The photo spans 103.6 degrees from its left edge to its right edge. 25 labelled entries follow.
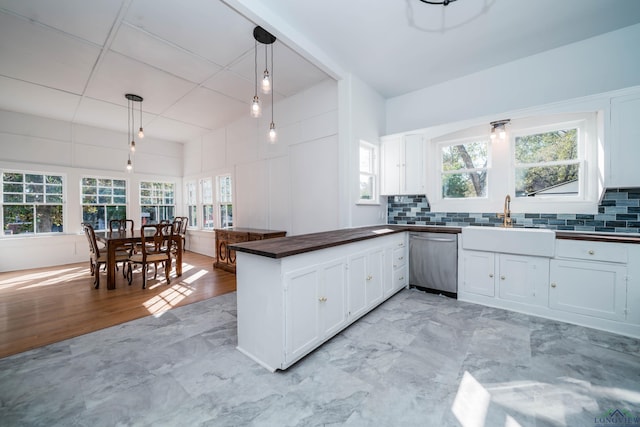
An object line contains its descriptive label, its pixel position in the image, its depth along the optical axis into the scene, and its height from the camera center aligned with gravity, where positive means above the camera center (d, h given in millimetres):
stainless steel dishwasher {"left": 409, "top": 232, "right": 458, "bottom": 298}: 3344 -717
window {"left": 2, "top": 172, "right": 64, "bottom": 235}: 5148 +206
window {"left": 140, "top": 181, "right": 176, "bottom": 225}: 6939 +302
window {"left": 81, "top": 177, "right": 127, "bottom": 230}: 6023 +290
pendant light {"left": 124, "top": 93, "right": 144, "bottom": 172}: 4420 +2035
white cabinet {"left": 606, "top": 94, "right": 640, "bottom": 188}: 2484 +670
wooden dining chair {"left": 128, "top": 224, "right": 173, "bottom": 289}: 4062 -730
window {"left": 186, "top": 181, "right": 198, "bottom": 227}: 7203 +250
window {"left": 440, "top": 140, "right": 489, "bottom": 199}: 3660 +620
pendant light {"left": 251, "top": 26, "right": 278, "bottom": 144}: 2445 +1986
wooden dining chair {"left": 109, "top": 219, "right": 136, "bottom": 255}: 4631 -392
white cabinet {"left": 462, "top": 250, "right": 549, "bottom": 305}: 2785 -778
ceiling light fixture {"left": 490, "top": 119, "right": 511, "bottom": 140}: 3295 +1090
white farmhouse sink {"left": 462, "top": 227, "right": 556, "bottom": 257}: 2695 -351
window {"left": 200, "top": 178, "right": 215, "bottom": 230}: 6734 +229
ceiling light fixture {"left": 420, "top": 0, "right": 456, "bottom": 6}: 2309 +1935
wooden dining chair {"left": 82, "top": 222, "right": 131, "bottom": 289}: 4016 -733
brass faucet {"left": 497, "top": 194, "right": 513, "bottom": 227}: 3281 -39
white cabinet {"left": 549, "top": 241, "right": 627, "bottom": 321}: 2402 -701
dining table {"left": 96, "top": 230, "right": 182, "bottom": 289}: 3904 -517
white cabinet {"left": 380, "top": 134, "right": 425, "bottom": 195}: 3824 +720
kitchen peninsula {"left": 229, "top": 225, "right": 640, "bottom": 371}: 1902 -724
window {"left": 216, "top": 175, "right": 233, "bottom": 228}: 6086 +264
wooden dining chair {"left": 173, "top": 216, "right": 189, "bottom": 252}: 4828 -482
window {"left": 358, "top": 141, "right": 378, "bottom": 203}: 4027 +611
